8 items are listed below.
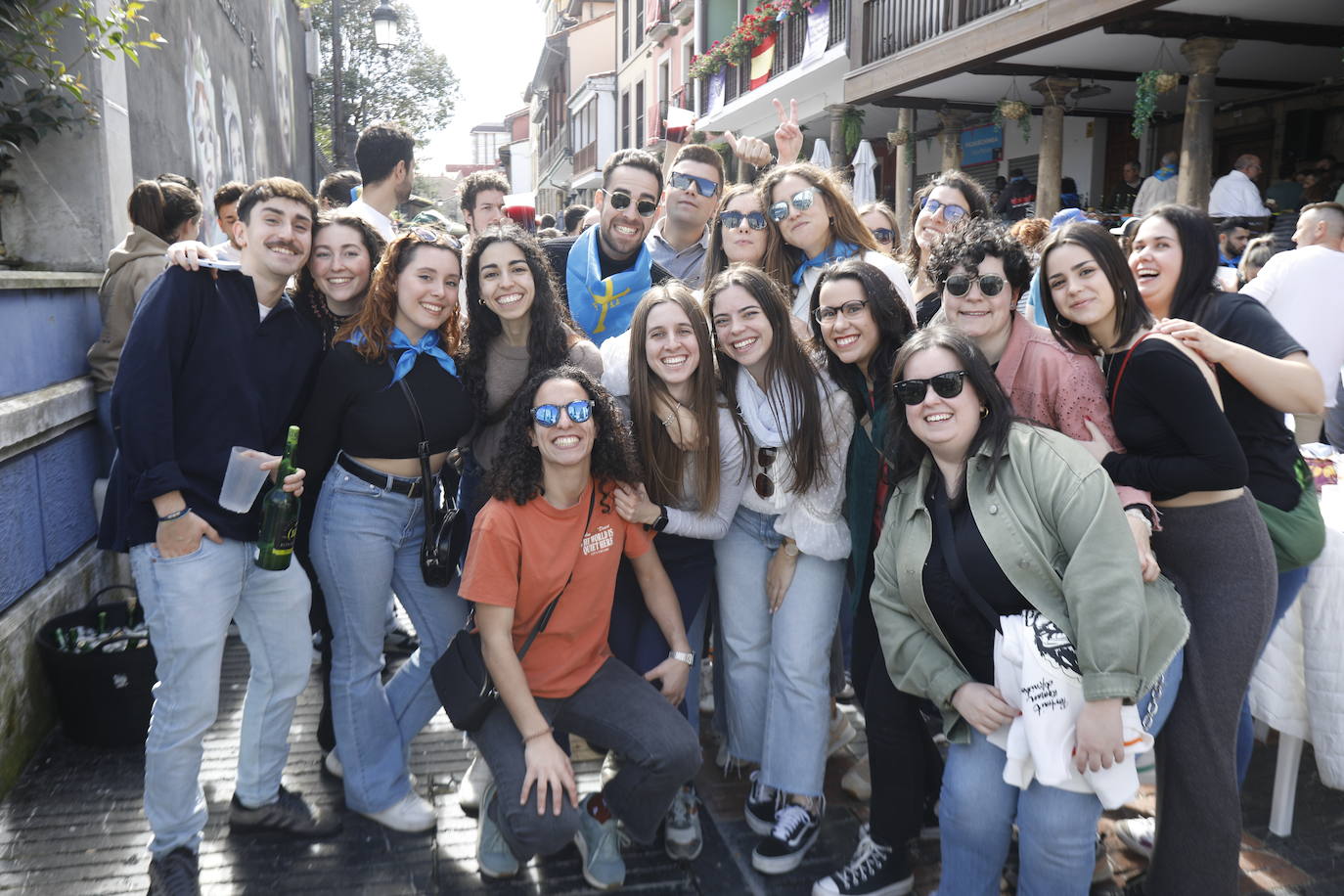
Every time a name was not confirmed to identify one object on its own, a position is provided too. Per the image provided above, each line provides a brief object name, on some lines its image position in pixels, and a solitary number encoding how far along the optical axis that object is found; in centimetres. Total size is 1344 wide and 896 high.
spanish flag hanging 1522
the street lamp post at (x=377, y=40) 1160
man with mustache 258
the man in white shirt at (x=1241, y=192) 886
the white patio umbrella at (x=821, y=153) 1008
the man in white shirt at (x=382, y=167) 462
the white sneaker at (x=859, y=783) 340
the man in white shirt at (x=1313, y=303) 456
